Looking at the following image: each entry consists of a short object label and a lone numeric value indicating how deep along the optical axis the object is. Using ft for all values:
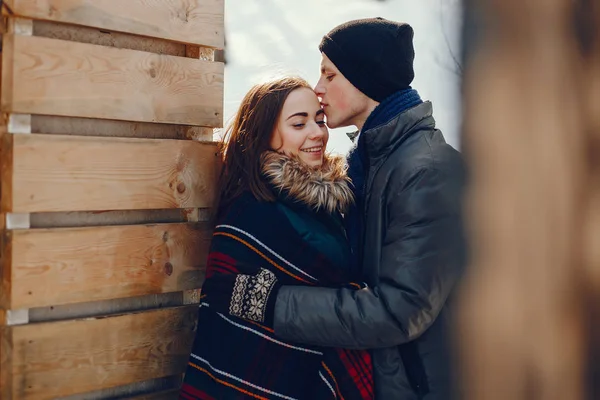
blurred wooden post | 1.76
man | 7.34
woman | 7.78
